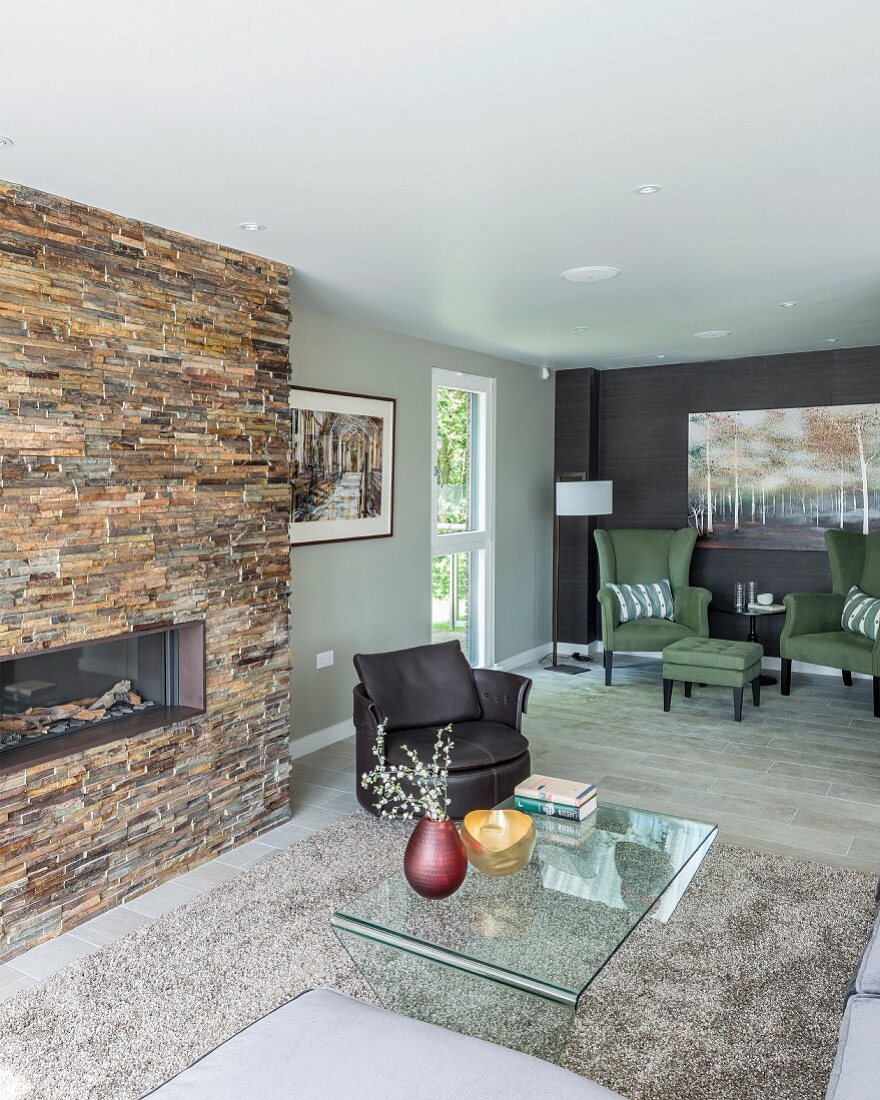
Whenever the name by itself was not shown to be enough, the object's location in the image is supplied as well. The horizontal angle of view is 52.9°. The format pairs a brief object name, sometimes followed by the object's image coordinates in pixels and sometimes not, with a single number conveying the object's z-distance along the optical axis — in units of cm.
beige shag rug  231
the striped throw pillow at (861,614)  588
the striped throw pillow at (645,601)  671
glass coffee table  221
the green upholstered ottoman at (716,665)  566
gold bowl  271
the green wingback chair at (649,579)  651
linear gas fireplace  311
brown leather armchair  377
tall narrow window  626
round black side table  652
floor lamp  699
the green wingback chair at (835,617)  575
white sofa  159
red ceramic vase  248
